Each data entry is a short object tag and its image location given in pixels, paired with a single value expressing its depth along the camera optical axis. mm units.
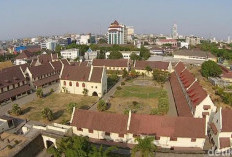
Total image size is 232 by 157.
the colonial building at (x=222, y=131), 29622
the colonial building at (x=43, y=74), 59384
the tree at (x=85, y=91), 54062
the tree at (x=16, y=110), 42312
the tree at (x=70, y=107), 41334
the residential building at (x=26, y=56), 102612
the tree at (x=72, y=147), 20781
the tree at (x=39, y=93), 51594
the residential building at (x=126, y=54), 105438
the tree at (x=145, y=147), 23141
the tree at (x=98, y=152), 20641
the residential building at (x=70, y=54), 109062
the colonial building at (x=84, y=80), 53625
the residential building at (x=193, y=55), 100025
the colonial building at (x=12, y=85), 49938
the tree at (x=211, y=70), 66438
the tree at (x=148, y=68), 73438
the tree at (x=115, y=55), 98562
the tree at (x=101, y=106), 43812
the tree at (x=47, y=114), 39606
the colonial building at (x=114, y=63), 78688
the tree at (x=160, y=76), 62625
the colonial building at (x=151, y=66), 75312
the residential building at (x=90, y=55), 107250
